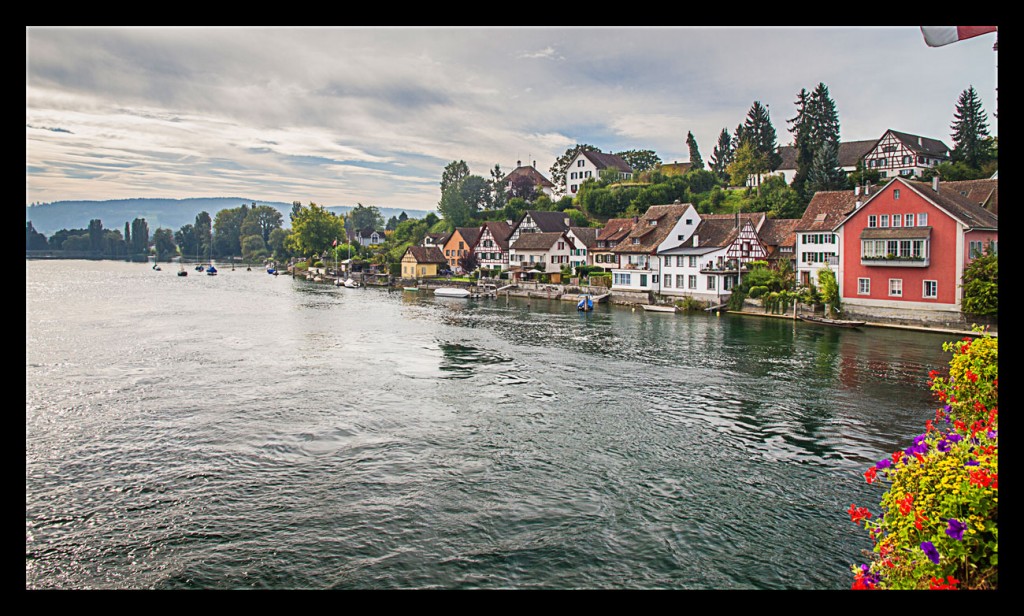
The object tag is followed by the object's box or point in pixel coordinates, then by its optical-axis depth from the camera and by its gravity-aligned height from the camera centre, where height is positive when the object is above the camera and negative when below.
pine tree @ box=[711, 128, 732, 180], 75.38 +15.30
